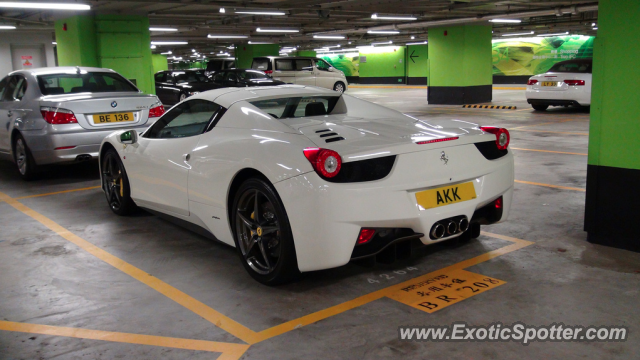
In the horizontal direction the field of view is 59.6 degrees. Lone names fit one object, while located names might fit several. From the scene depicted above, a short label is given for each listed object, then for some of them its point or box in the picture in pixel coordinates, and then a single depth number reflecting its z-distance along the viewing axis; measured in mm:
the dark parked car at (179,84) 21047
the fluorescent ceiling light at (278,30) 22047
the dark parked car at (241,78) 19609
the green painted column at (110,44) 15219
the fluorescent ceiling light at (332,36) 26359
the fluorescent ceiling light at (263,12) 15469
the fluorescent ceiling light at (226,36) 25792
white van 23234
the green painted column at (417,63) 40188
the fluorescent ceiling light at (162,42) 29247
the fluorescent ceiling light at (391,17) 18189
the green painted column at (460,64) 20844
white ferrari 3242
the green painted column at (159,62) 48344
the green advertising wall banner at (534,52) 32562
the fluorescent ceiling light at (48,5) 12327
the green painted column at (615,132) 4035
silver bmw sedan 6949
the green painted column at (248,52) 31188
